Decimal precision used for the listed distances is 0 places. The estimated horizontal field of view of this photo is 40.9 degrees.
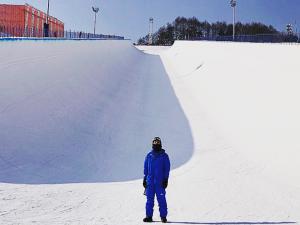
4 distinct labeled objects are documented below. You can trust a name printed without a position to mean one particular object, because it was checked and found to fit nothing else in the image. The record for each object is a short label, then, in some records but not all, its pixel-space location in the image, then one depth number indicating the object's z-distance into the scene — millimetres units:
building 36119
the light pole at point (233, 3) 51394
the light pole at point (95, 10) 55991
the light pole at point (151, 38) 104688
